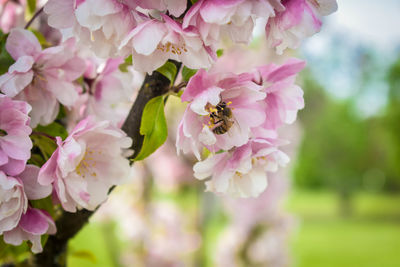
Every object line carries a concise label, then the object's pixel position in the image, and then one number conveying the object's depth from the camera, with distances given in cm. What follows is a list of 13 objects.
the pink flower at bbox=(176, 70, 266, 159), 42
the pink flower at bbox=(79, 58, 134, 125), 47
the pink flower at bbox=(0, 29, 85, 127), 44
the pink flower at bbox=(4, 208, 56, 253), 43
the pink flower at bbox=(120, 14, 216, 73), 40
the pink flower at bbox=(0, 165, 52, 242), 41
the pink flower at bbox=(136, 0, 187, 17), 41
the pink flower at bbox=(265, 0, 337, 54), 41
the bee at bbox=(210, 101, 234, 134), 42
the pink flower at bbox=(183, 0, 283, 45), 39
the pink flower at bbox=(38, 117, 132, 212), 41
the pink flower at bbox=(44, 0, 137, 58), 41
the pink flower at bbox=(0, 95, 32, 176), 42
